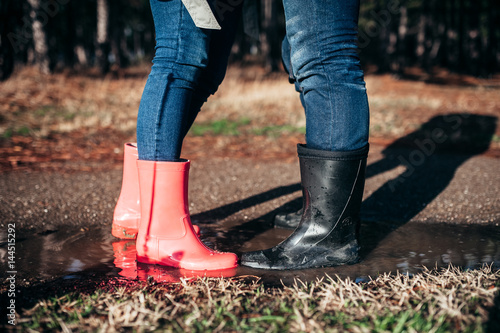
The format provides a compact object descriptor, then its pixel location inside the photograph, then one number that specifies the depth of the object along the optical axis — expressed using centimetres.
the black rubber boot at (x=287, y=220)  216
